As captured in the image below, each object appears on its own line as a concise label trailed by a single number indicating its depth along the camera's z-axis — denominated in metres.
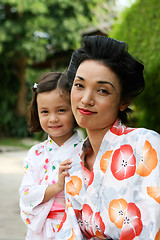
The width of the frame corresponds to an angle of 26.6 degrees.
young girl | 1.59
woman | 1.14
